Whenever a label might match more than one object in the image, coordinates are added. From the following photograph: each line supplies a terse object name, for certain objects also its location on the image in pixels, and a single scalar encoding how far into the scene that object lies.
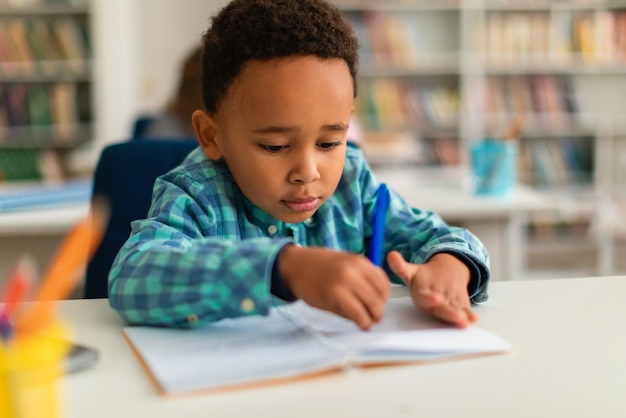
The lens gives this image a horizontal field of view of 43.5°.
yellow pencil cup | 0.45
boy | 0.77
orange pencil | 0.41
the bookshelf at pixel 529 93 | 4.45
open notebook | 0.65
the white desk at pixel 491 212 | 2.15
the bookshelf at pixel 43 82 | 4.43
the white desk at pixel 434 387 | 0.60
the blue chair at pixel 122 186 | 1.38
